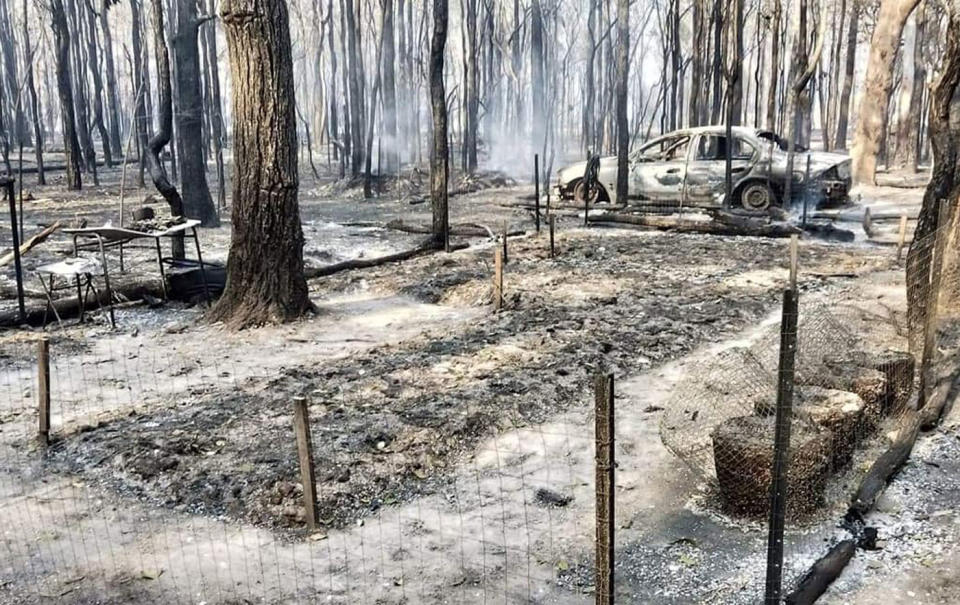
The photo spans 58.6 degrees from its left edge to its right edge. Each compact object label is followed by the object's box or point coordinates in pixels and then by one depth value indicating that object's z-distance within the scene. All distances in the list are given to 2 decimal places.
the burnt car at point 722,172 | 14.45
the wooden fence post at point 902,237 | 10.55
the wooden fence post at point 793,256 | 5.01
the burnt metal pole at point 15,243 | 7.72
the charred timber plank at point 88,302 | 8.04
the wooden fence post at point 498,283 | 8.36
